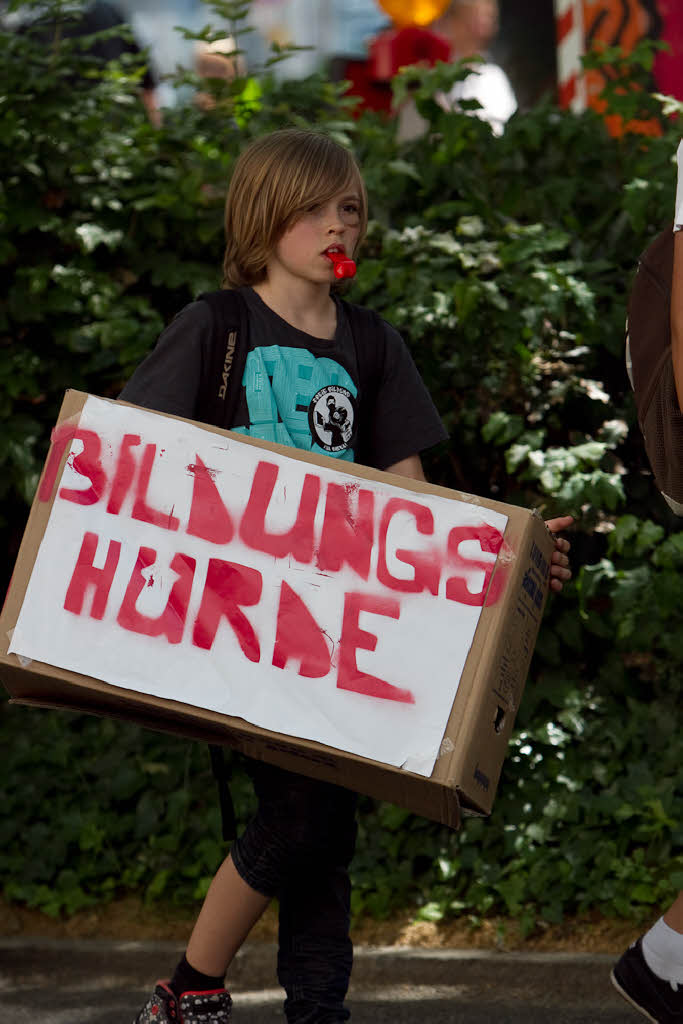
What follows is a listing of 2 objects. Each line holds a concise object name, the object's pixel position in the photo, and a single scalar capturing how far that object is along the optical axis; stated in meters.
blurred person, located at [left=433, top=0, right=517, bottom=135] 13.81
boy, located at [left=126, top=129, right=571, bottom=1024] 5.14
